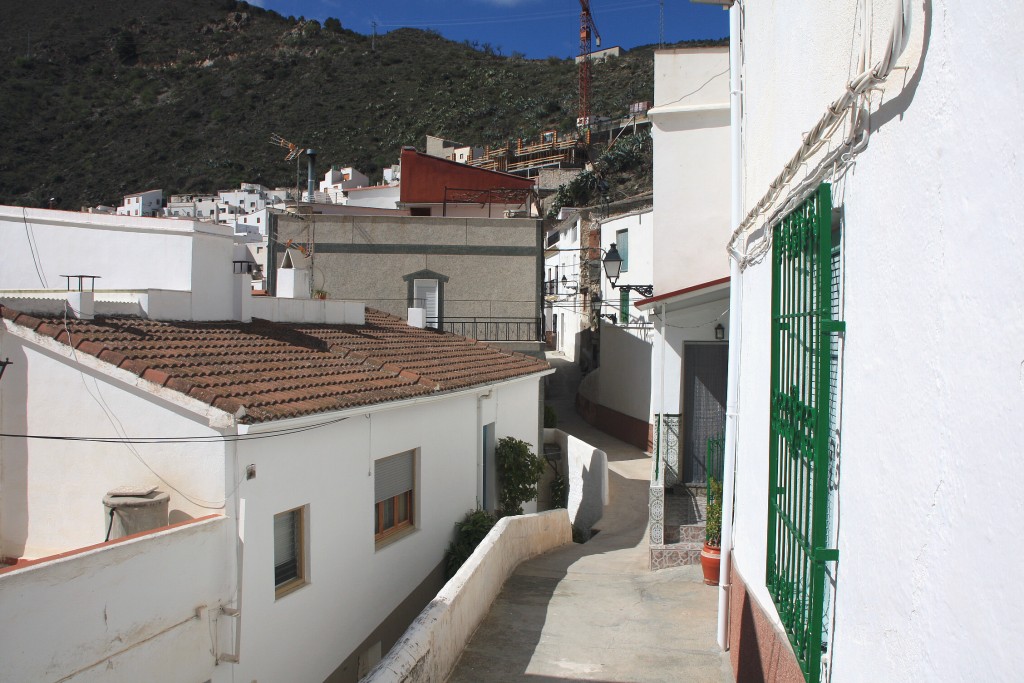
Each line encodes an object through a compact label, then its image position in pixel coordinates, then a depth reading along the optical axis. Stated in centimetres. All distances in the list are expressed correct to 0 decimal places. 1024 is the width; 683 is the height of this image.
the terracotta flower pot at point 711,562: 1040
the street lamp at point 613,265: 1691
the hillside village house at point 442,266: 2317
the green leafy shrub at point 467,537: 1277
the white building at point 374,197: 3884
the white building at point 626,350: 2216
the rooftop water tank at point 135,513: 787
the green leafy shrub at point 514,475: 1540
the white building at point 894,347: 216
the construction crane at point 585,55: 7025
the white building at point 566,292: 3592
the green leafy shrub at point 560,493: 1914
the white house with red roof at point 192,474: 684
